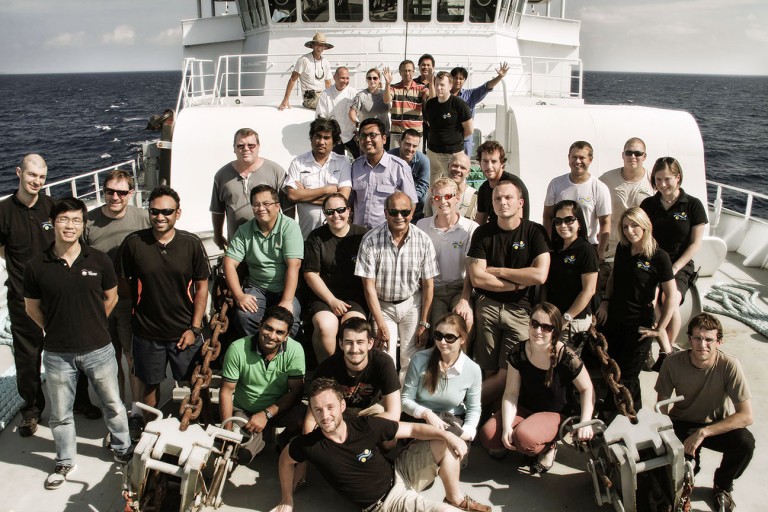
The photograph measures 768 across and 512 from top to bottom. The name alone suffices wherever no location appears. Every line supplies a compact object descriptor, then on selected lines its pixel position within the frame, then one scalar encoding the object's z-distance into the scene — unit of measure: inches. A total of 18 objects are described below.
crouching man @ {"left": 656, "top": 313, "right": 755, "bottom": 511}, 171.0
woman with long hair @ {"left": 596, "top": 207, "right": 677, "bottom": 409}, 196.9
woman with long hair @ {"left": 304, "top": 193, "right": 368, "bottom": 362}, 203.5
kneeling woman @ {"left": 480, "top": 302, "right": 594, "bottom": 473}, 178.2
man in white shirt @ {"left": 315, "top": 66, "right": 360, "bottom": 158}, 332.8
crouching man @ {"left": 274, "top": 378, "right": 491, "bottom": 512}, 157.5
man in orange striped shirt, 309.7
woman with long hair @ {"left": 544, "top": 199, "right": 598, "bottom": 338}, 197.2
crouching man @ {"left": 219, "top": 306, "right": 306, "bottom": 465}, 182.9
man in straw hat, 370.0
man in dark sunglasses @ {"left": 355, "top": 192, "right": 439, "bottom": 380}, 199.9
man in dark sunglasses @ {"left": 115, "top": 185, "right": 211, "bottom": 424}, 189.3
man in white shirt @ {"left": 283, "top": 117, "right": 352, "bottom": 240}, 235.5
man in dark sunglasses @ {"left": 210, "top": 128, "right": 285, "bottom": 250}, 231.3
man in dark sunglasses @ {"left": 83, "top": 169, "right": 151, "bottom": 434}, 199.2
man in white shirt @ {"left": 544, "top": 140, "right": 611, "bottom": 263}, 226.2
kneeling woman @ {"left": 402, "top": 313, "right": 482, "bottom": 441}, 175.6
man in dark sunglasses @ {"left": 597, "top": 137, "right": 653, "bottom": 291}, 235.8
